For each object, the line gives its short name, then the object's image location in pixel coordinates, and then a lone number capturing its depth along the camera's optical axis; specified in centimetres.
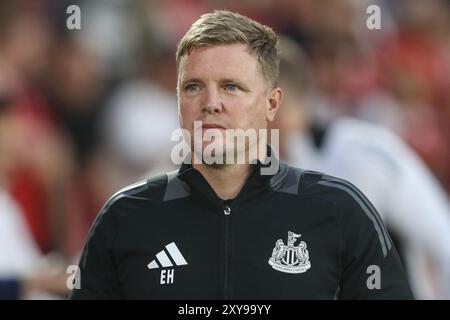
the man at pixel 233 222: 489
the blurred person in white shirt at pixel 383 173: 932
